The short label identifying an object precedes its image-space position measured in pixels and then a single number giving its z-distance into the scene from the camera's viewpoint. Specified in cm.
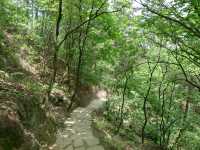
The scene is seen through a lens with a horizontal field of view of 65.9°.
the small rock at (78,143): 459
